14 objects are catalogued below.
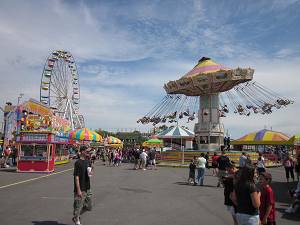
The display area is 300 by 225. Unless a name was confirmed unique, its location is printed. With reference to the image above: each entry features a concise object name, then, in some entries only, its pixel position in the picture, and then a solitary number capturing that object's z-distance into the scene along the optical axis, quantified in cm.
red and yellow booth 1347
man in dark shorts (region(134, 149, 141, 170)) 1694
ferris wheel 3173
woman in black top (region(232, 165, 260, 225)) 312
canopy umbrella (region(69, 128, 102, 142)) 2684
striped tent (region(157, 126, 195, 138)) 3843
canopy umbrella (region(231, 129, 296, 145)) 2266
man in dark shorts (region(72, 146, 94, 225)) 455
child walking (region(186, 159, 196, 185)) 1014
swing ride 2097
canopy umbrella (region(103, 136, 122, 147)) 3933
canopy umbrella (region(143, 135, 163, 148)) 2659
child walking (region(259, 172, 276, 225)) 343
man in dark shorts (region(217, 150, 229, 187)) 941
